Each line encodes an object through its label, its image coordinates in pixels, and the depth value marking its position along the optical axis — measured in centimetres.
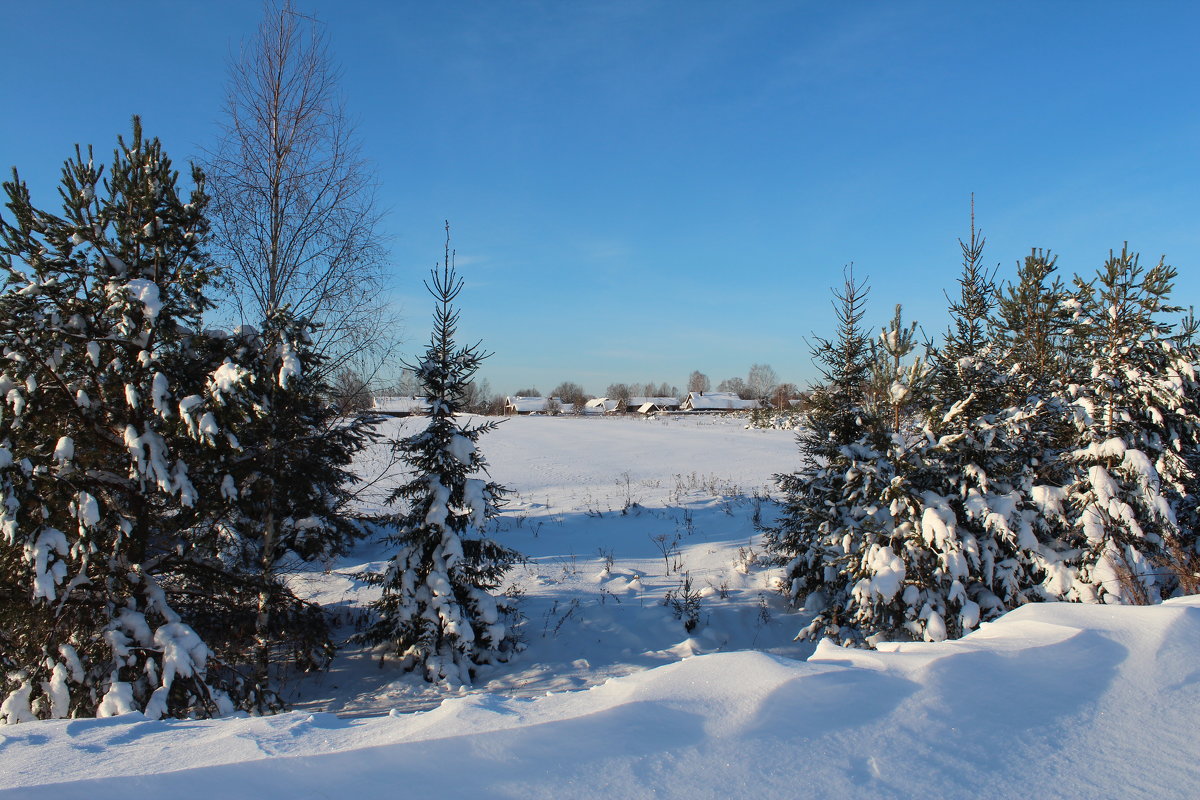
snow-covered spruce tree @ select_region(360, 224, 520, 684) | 673
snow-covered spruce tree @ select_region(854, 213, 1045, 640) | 598
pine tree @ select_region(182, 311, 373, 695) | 565
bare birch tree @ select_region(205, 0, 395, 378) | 900
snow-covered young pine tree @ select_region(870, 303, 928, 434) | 655
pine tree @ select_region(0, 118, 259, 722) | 471
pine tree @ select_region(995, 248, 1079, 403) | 770
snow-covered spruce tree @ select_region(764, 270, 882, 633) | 722
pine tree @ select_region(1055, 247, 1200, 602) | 604
